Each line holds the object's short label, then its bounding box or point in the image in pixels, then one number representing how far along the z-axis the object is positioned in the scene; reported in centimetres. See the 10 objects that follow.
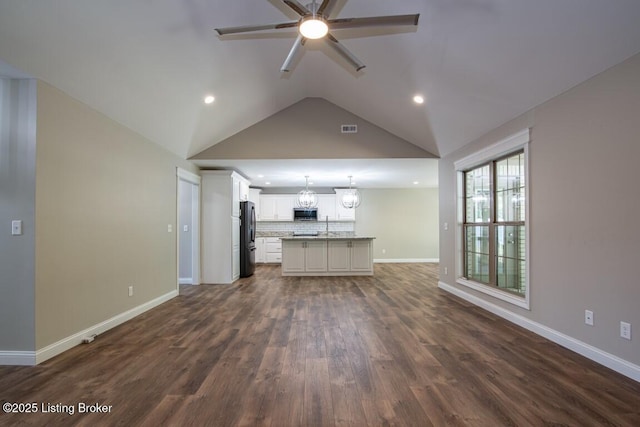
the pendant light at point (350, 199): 752
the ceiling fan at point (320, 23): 210
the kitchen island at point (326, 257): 689
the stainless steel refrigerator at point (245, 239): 686
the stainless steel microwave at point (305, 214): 931
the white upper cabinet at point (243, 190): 686
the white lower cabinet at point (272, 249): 907
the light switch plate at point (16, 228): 254
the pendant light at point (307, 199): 765
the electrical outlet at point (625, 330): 230
